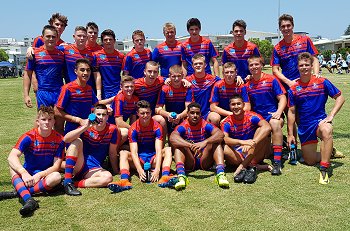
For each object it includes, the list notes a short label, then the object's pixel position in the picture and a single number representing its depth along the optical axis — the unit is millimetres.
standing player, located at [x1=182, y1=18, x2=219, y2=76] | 6936
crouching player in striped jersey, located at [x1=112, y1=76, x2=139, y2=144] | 5863
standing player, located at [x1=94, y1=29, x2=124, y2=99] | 6562
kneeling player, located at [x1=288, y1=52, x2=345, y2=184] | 5605
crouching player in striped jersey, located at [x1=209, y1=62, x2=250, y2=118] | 5879
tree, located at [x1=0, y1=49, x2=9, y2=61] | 81062
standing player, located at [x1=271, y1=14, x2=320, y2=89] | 6395
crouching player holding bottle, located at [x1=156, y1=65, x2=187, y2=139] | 6000
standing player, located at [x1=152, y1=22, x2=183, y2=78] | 6938
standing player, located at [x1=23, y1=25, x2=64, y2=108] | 6000
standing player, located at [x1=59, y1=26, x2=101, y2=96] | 6281
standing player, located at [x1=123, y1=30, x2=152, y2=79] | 6605
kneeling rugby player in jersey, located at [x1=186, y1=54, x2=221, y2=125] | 6152
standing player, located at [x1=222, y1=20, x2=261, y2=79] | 6605
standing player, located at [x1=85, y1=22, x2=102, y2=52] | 6657
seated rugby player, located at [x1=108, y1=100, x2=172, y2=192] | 5129
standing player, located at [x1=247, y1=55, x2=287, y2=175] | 5902
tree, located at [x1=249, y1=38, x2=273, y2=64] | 56972
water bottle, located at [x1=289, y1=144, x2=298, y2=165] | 5797
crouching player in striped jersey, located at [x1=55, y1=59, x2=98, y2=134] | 5496
